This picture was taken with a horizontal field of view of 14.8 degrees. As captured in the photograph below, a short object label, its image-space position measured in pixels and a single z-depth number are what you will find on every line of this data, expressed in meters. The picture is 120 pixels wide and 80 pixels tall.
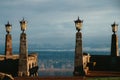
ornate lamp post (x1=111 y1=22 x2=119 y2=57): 48.69
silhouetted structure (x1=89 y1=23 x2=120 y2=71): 47.77
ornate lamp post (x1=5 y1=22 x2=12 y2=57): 47.41
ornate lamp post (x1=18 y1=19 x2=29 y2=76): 41.97
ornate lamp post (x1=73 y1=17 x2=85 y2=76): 41.38
